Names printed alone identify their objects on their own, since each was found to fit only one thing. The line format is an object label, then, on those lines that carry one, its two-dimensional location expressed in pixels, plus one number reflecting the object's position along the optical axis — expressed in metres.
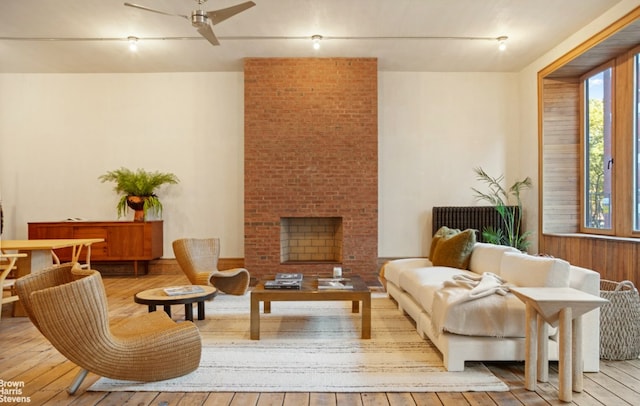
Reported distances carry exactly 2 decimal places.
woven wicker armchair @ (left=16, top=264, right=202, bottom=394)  2.23
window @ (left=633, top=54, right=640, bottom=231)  4.90
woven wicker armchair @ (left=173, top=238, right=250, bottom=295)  5.01
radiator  6.81
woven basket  3.06
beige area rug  2.59
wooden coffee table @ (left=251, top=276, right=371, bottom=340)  3.46
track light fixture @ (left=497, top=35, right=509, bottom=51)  5.70
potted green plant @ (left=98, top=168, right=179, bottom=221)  6.63
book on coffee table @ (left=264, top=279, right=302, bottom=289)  3.65
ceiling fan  3.67
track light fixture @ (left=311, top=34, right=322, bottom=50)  5.63
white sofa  2.78
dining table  4.22
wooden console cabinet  6.47
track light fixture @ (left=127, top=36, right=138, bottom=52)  5.67
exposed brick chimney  6.47
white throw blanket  2.77
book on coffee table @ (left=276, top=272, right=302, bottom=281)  3.93
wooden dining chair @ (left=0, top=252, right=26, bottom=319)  3.74
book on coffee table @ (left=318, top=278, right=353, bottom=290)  3.70
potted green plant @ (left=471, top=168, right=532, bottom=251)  6.52
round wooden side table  3.53
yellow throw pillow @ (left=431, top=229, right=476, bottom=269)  4.48
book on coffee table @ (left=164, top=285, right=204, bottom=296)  3.73
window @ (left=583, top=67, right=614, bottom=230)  5.46
